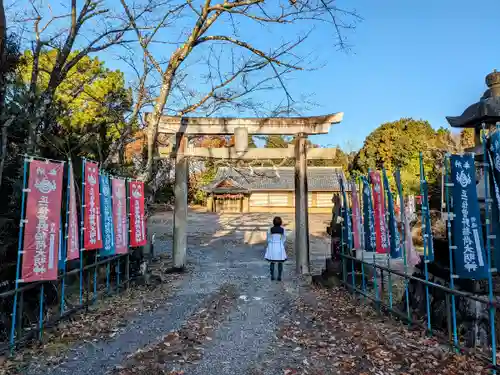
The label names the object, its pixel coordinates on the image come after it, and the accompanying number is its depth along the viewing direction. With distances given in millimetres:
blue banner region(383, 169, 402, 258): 6230
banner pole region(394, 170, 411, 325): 5816
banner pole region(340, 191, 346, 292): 8648
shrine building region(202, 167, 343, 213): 37281
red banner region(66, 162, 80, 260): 5824
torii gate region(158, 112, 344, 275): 11414
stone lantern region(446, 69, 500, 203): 5785
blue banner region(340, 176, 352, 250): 8242
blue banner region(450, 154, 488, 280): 4270
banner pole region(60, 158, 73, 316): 5754
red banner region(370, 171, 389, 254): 6656
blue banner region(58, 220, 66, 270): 5801
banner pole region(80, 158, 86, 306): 6488
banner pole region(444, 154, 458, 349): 4410
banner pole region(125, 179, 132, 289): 8867
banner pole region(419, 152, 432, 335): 4980
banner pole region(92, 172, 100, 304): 7043
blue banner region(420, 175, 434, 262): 5027
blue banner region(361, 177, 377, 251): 7039
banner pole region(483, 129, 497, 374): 3928
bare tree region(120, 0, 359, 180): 7926
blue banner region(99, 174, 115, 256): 7340
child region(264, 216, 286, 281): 9891
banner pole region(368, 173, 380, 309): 6607
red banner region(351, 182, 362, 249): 7910
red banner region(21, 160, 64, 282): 4793
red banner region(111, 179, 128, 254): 7934
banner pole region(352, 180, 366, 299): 7818
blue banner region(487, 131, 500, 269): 3941
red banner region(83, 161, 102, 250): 6590
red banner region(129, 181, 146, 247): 8945
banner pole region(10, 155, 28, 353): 4535
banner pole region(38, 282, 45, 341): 5029
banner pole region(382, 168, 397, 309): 6336
